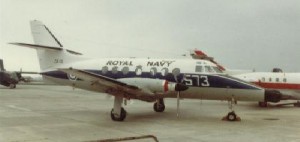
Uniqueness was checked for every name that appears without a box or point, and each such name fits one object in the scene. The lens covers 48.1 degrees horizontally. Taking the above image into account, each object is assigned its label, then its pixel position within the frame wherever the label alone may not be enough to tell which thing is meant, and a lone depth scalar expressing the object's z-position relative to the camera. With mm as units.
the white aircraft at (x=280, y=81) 23875
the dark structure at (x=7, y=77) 42662
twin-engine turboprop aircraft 14734
